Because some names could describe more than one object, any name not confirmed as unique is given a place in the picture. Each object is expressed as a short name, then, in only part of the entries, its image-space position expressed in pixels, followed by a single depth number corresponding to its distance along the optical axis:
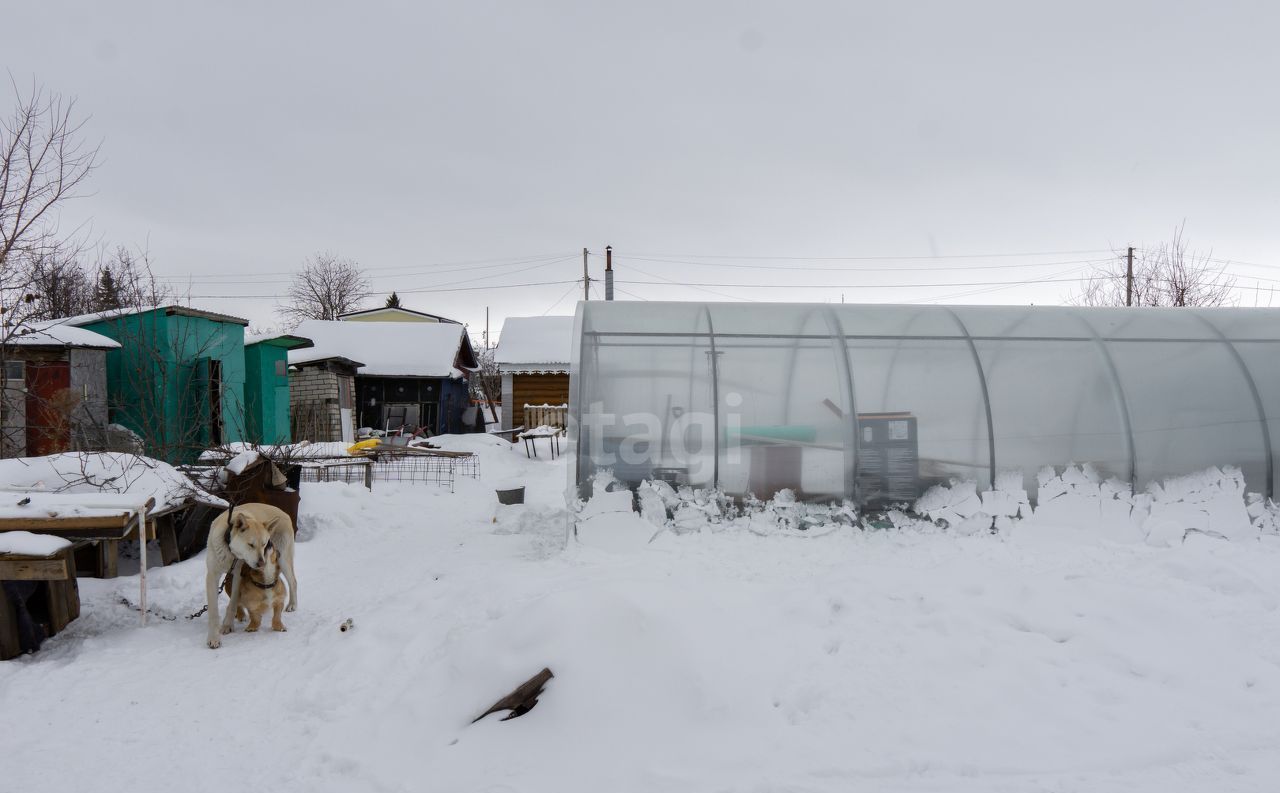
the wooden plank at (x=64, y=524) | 5.13
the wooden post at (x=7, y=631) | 4.74
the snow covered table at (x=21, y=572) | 4.73
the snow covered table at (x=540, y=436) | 18.75
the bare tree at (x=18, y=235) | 8.85
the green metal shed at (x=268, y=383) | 17.95
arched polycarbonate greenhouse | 7.11
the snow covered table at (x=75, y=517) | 5.15
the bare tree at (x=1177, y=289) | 22.42
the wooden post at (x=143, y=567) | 5.46
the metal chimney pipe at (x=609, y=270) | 26.67
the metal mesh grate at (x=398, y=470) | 11.94
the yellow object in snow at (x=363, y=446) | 14.56
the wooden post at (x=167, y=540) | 6.75
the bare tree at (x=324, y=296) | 52.88
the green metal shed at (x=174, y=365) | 13.20
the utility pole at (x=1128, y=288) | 25.43
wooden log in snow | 3.84
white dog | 5.16
